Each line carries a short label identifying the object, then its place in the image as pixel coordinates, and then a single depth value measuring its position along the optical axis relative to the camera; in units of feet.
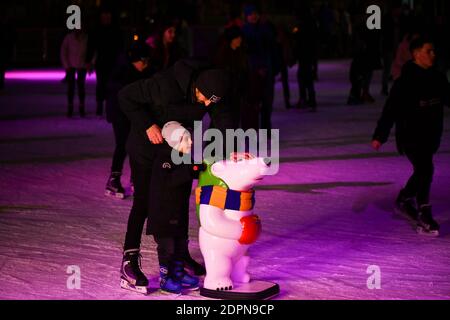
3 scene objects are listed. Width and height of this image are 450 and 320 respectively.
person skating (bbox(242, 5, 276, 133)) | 43.42
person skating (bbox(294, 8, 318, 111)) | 56.54
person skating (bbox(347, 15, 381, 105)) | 60.18
